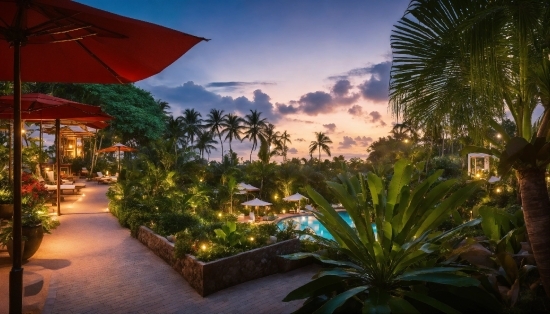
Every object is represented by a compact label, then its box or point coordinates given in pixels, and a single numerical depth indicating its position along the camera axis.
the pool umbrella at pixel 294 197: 17.53
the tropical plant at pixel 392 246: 1.96
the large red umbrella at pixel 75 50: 2.29
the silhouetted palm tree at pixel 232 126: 48.16
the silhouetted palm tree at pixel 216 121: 49.09
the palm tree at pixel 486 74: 1.90
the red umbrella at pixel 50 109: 6.15
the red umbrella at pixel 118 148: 18.75
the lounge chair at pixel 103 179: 18.55
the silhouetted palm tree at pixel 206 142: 47.22
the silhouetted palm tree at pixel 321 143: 52.72
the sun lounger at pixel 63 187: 11.12
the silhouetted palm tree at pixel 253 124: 47.97
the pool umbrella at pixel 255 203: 16.05
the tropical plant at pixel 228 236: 6.04
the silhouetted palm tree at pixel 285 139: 55.53
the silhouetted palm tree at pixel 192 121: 51.45
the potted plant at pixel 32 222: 5.62
